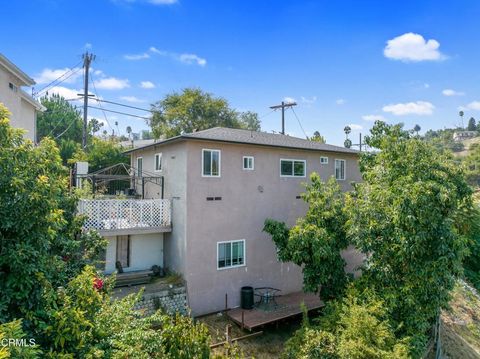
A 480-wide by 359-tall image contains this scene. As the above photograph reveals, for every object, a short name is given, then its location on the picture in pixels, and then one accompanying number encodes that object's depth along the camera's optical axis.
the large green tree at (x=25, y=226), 4.77
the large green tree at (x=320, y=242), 11.11
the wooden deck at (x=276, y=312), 12.66
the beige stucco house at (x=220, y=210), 13.44
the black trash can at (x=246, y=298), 14.01
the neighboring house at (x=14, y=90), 13.14
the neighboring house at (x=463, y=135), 131.75
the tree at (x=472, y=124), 144.48
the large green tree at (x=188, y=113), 35.94
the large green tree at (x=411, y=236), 9.79
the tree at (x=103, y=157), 25.49
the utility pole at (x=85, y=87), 20.80
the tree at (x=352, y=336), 8.20
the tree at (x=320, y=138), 40.24
